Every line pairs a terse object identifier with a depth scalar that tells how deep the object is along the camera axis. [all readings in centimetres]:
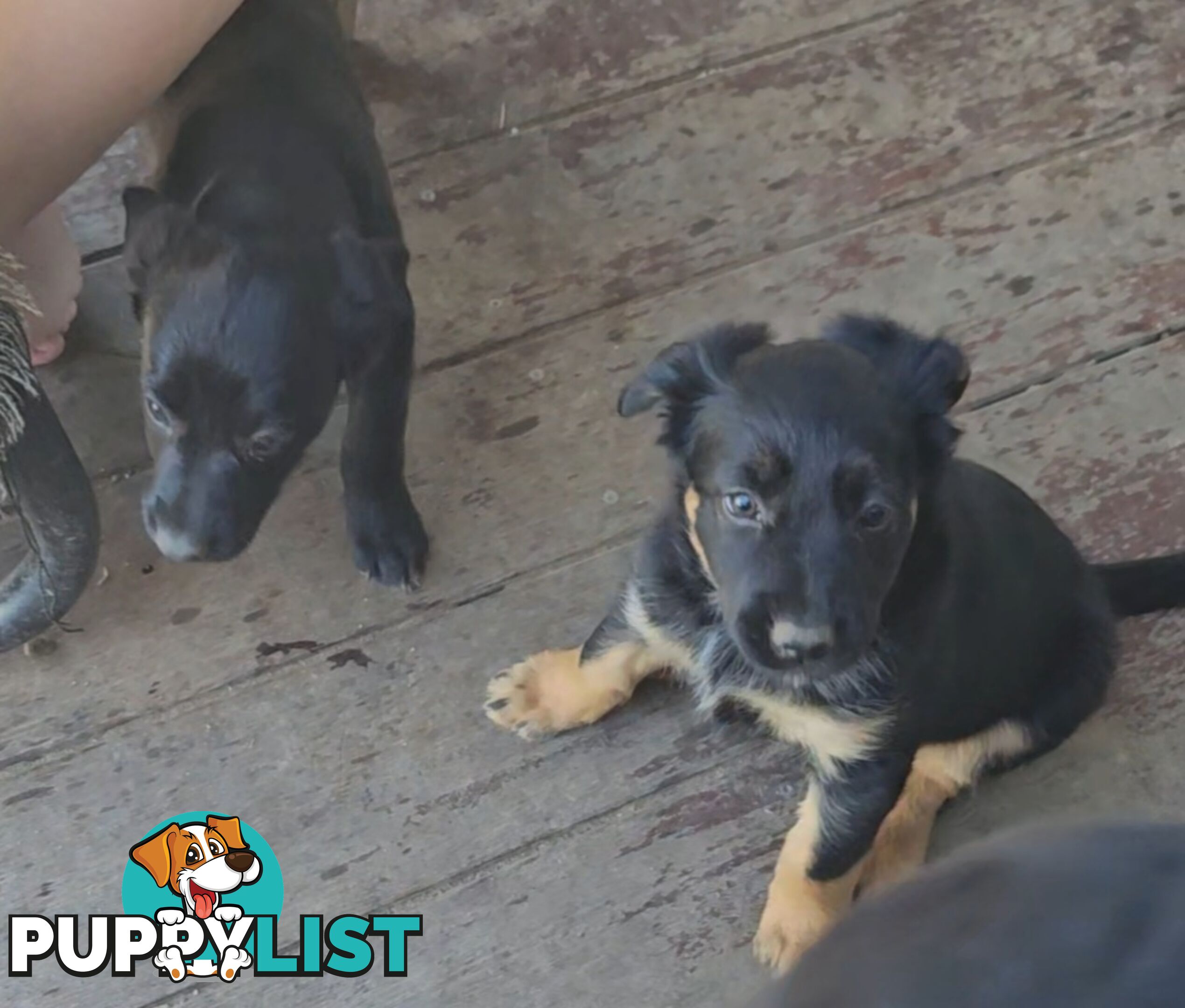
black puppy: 144
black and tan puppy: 135
